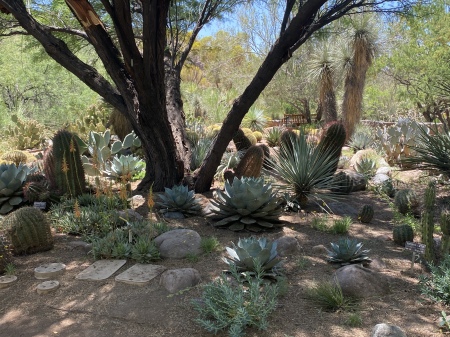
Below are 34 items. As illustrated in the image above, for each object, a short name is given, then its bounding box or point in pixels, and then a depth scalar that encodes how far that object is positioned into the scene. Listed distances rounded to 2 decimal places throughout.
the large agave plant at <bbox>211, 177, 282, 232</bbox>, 6.10
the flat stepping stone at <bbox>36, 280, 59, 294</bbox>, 4.32
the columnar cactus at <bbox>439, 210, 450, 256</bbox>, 4.57
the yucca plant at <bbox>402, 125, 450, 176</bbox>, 6.95
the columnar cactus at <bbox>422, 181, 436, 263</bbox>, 4.67
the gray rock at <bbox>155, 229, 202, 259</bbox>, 5.10
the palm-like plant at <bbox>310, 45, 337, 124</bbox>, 18.62
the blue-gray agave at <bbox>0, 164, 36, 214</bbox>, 7.09
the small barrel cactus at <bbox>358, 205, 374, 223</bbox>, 6.91
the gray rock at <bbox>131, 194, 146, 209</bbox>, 7.25
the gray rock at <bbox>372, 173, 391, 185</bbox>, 9.81
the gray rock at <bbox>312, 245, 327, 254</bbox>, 5.39
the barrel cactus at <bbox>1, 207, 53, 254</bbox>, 5.17
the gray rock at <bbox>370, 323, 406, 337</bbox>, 3.26
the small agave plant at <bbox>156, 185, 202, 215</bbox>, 6.79
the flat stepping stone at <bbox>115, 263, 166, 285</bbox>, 4.44
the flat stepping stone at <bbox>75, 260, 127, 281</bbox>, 4.60
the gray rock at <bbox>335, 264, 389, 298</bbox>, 4.10
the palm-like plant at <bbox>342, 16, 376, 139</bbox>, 17.67
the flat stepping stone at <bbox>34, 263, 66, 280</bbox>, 4.64
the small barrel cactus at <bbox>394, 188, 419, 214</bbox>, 7.39
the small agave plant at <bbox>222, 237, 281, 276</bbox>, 4.31
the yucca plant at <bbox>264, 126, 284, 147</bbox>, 16.06
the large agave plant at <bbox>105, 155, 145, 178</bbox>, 8.23
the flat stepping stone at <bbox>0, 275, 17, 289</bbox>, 4.50
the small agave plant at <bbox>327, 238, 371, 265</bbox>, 4.79
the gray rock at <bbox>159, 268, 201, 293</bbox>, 4.26
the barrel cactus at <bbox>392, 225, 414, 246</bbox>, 5.75
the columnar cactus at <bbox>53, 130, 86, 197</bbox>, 7.27
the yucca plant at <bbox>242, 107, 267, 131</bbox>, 19.91
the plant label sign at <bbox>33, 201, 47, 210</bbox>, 6.64
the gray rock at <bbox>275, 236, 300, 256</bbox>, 5.25
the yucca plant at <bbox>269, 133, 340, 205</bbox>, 7.27
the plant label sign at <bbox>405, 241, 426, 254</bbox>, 4.43
